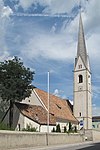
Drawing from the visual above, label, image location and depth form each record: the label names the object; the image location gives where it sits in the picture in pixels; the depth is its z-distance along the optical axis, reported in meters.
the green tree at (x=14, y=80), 22.33
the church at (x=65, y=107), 25.60
